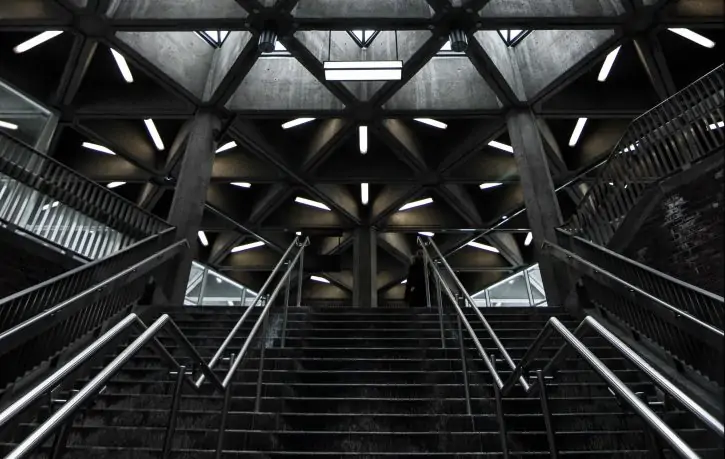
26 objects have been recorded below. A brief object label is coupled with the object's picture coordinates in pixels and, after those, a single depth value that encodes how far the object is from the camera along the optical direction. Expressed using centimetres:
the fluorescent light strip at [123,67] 1098
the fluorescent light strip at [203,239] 1712
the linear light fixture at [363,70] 826
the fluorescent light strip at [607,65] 1109
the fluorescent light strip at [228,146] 1362
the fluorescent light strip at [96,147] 1312
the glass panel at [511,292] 1880
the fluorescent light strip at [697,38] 1015
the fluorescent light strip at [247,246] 1873
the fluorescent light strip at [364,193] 1531
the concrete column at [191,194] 842
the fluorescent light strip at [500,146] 1379
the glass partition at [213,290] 1759
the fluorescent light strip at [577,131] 1292
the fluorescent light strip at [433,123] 1314
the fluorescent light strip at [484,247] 1856
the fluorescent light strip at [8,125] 971
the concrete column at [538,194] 848
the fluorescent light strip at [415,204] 1639
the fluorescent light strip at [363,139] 1250
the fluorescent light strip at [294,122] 1311
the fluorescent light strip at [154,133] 1273
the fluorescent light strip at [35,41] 1006
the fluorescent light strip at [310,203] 1633
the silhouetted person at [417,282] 940
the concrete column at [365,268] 1473
